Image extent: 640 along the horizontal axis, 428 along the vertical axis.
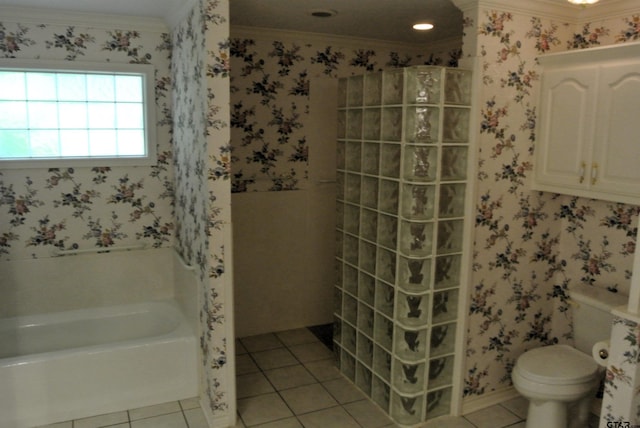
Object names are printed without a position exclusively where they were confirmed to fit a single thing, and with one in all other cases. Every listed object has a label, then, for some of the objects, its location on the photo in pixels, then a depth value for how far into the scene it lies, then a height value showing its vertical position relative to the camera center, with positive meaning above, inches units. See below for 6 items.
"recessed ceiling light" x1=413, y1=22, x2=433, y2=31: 126.8 +29.9
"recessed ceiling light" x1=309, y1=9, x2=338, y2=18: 115.5 +30.0
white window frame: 120.4 +8.8
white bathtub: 105.3 -48.8
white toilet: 97.0 -42.1
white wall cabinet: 92.5 +4.9
